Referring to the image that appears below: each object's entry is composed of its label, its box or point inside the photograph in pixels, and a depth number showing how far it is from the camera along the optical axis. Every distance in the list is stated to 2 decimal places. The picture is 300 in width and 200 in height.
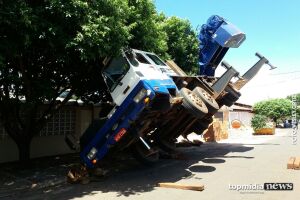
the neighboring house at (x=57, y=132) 9.21
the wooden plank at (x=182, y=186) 5.65
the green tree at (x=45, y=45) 5.50
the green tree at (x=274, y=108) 37.22
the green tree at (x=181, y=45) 12.44
